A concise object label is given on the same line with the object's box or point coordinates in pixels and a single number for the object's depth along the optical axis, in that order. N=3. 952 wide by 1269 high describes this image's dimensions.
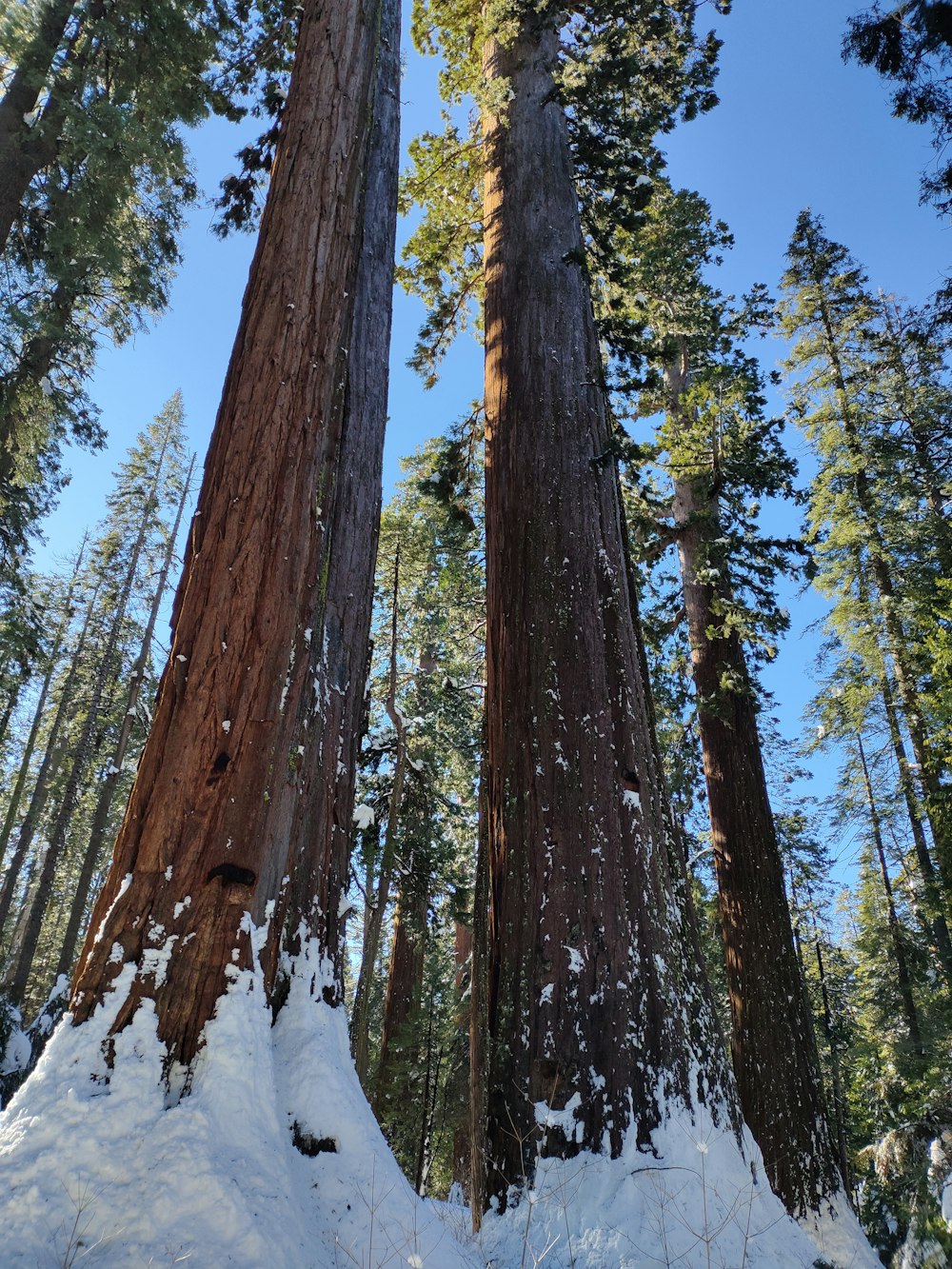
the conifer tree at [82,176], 9.04
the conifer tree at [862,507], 14.56
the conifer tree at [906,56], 5.36
